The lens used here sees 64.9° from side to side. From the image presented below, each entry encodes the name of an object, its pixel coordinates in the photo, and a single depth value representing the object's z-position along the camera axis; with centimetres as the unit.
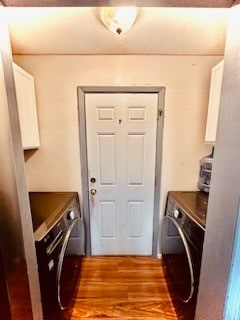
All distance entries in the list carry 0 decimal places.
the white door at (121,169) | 195
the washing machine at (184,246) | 115
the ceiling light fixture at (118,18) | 121
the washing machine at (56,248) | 104
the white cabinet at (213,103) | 158
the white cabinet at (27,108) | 155
